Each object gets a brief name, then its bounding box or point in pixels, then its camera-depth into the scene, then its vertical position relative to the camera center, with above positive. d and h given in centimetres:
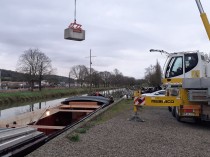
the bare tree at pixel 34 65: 4994 +422
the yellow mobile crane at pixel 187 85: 860 +6
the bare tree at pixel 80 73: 7259 +422
